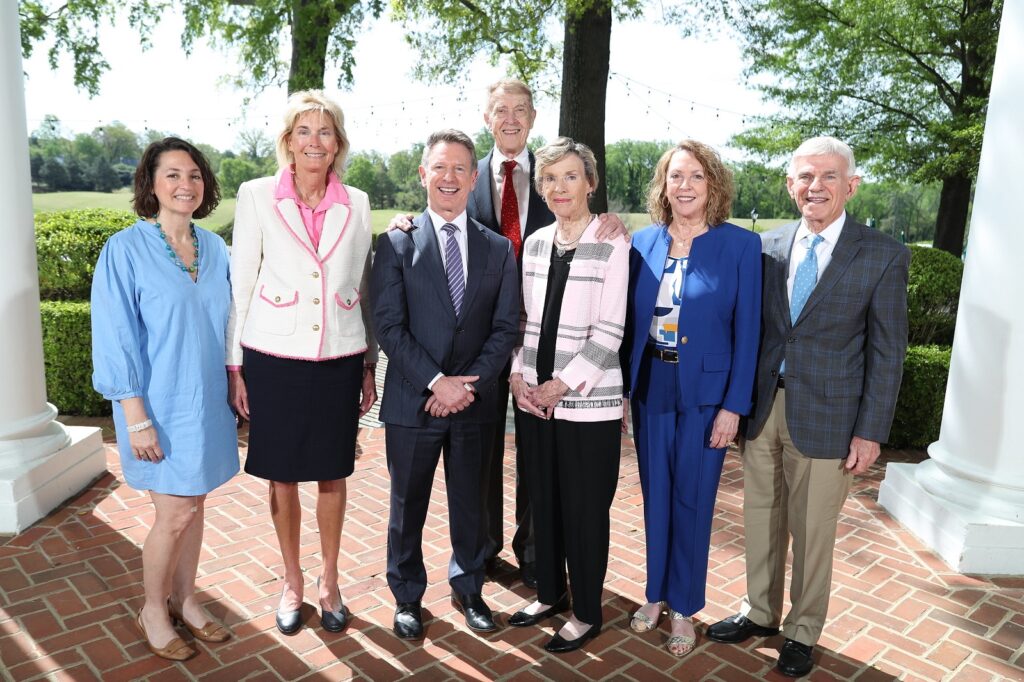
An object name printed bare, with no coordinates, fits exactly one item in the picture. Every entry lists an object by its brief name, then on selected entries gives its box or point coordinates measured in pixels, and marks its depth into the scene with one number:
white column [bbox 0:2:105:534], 4.48
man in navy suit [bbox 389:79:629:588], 3.75
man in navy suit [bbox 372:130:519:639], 3.19
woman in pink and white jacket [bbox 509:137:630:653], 3.10
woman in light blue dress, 2.95
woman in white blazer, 3.12
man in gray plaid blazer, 3.02
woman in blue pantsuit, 3.11
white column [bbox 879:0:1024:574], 4.26
